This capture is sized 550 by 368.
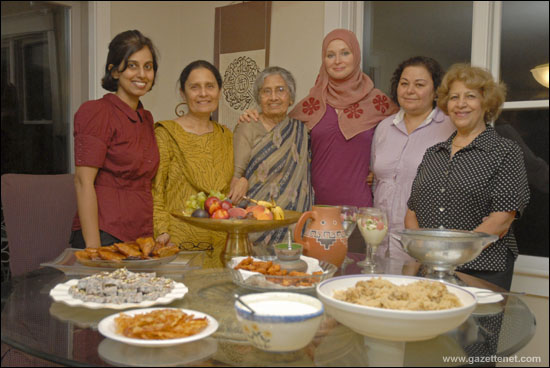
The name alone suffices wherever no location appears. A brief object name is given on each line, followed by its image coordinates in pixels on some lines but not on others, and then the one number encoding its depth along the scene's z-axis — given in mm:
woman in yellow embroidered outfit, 1990
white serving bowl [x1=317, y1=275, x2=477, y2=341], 783
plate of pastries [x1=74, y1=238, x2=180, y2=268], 1290
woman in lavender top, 2123
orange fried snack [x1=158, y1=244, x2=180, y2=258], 1364
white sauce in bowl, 856
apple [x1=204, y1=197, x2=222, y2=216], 1477
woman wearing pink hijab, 2258
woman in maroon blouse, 1812
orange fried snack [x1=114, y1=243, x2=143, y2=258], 1332
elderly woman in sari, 2178
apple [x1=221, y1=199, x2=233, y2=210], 1471
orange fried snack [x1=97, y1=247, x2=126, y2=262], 1303
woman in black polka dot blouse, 1726
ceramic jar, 1387
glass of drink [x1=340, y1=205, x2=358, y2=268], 1467
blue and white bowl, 755
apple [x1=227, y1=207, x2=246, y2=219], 1435
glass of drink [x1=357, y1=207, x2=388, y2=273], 1367
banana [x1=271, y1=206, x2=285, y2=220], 1471
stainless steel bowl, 1156
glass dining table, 814
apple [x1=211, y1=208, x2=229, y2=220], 1439
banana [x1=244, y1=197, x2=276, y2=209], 1518
